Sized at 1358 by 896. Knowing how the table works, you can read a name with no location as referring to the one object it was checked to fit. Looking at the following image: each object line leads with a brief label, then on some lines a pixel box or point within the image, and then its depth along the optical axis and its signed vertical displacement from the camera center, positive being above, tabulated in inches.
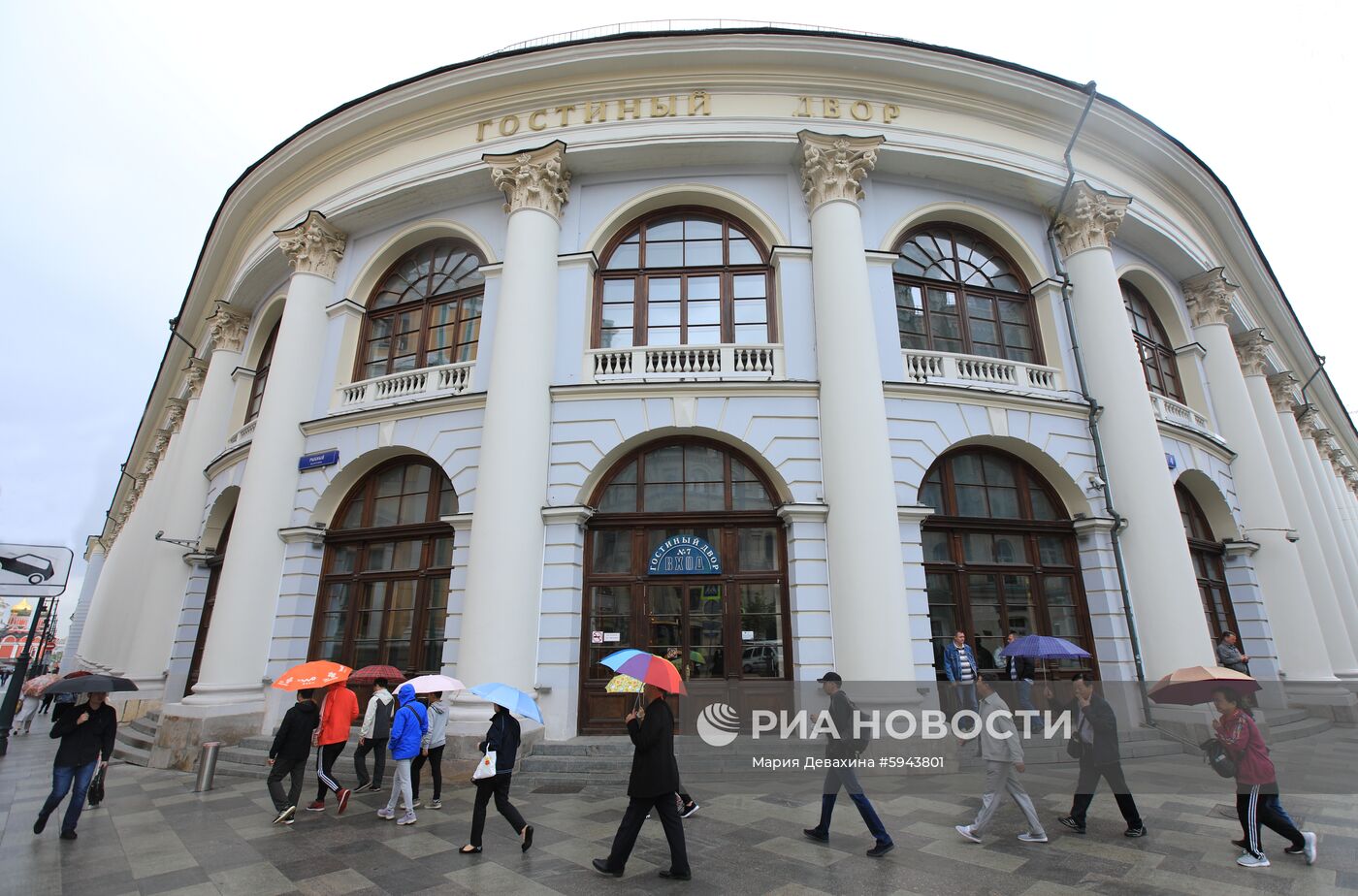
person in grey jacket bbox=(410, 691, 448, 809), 323.3 -49.2
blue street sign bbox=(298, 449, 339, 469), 558.3 +154.3
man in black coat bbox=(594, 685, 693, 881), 212.4 -44.9
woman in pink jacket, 224.5 -49.6
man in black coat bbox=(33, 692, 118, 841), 280.4 -45.8
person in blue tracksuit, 294.7 -42.3
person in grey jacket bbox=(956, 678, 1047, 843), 243.0 -43.3
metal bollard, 371.2 -68.3
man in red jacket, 320.8 -43.0
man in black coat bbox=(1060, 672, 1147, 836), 256.4 -44.1
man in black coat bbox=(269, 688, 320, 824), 313.1 -48.1
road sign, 229.1 +25.7
